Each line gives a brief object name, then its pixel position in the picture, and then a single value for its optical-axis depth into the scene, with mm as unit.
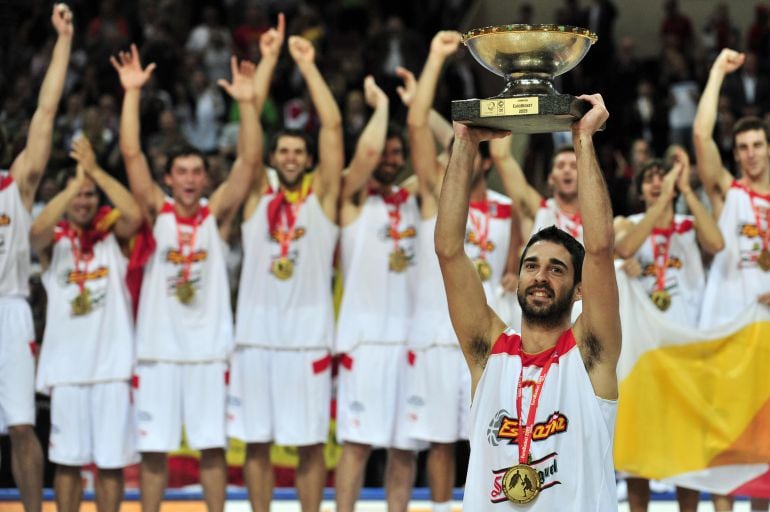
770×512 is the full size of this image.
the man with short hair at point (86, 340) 16250
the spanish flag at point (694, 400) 16453
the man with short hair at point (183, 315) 16250
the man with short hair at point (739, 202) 16687
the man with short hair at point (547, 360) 9812
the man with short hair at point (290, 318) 16484
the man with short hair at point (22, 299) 16125
